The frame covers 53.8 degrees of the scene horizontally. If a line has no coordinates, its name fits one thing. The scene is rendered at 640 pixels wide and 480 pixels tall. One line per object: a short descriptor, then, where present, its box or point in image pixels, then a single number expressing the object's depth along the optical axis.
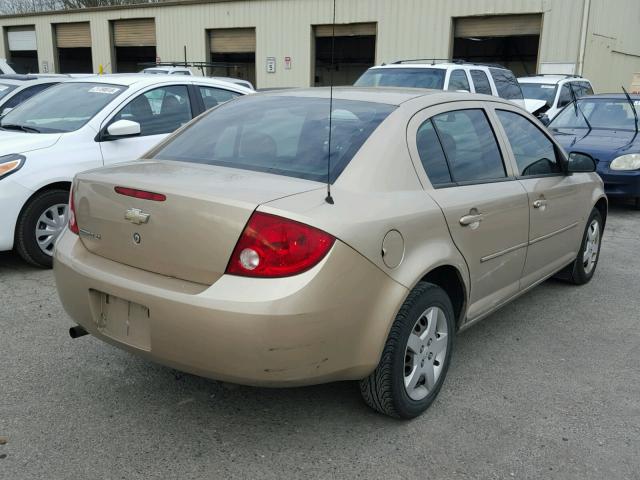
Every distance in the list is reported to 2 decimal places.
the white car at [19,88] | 8.43
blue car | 8.20
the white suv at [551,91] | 13.02
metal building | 18.80
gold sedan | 2.46
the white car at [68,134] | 5.07
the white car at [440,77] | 9.80
